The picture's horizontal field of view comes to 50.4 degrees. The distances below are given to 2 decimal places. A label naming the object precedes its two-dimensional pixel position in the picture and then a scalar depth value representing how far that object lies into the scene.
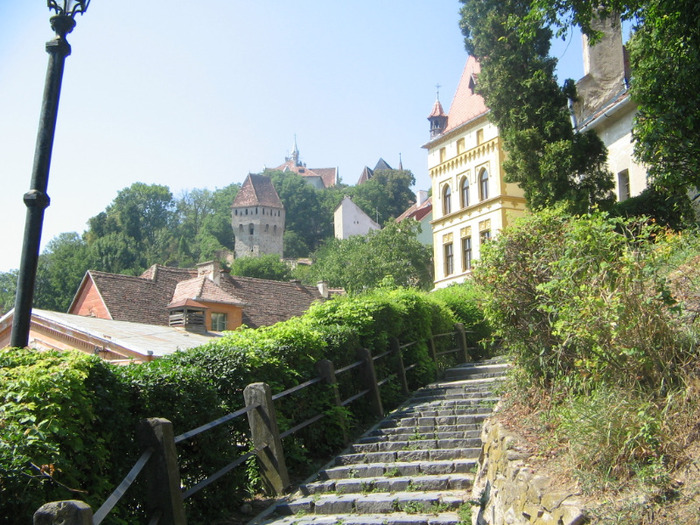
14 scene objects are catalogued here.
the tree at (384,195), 119.25
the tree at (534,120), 25.02
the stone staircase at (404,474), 8.38
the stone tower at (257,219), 120.62
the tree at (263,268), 91.94
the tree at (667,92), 11.54
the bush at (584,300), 6.67
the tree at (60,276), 77.00
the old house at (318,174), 171.60
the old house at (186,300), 33.91
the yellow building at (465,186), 49.00
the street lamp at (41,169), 5.51
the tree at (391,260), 61.50
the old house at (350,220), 105.75
